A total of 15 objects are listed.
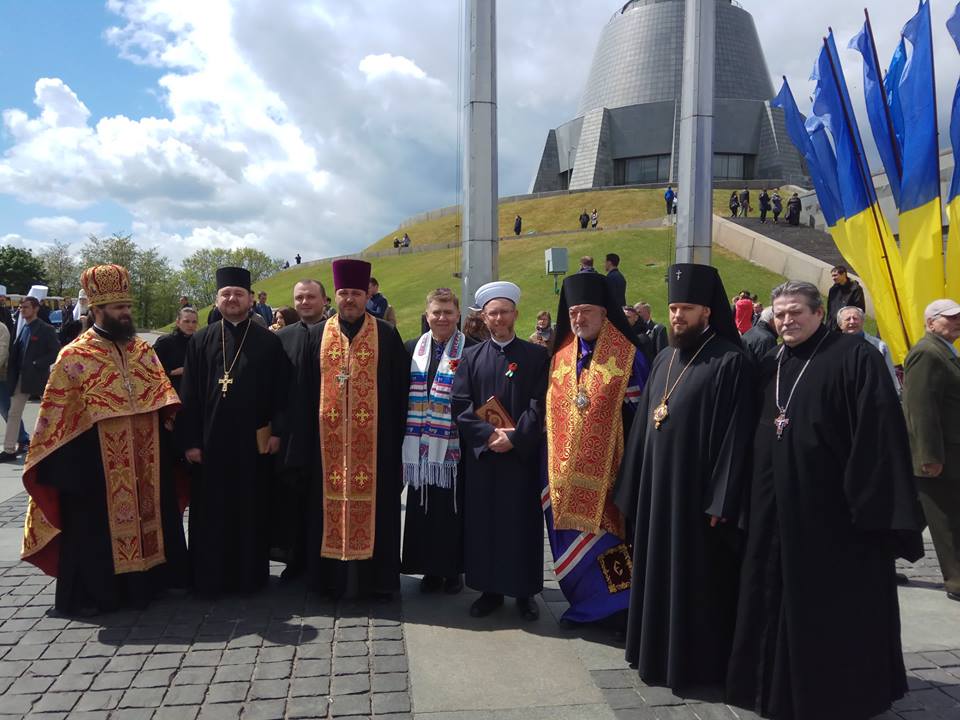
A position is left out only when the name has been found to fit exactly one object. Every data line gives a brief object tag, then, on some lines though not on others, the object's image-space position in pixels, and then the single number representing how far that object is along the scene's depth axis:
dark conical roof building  60.34
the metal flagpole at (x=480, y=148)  8.13
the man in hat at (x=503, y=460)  4.65
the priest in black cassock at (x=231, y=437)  5.02
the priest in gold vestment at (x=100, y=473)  4.64
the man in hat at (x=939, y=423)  4.98
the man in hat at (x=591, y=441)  4.44
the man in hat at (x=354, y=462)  4.93
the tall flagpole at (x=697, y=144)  9.20
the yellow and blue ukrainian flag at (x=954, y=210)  7.32
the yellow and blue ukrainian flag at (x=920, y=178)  7.47
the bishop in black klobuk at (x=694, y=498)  3.69
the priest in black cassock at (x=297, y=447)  4.97
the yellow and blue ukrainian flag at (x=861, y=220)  7.78
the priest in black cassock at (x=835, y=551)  3.31
